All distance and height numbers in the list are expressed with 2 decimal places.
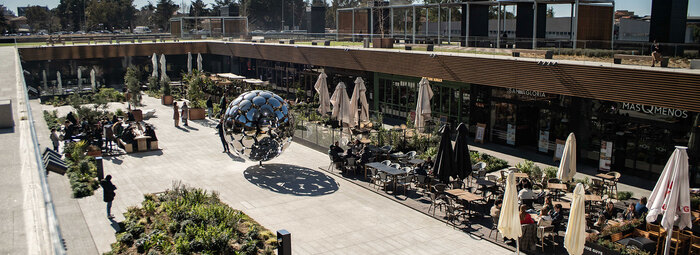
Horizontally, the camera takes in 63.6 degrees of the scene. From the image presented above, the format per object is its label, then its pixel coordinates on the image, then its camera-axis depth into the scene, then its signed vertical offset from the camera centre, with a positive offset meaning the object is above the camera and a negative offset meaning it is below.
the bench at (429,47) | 27.57 -0.11
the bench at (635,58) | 17.47 -0.42
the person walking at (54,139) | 21.40 -3.60
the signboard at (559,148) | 21.34 -3.88
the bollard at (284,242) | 11.30 -3.93
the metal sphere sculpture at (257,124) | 19.08 -2.68
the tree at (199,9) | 111.19 +7.21
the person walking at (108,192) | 15.02 -3.89
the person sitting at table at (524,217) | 13.12 -3.98
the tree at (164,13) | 111.94 +6.18
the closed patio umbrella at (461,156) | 15.88 -3.11
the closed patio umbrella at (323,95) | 26.83 -2.39
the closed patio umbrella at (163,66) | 37.72 -1.49
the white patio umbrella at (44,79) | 42.66 -2.64
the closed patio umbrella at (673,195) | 10.88 -2.91
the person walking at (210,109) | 31.58 -3.60
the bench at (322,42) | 35.88 +0.16
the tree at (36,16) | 121.98 +6.06
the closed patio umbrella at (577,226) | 11.30 -3.61
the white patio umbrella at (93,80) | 41.66 -2.67
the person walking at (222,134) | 20.44 -3.36
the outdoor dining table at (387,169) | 17.36 -3.88
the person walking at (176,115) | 29.38 -3.67
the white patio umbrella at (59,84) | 40.84 -2.89
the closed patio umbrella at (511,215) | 12.04 -3.63
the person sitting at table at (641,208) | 13.66 -3.91
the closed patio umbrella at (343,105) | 23.52 -2.49
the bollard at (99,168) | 18.11 -3.96
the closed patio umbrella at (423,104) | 22.70 -2.37
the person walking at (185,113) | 29.73 -3.60
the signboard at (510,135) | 24.16 -3.83
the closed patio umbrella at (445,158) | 15.85 -3.18
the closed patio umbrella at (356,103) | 23.78 -2.46
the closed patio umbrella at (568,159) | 16.02 -3.23
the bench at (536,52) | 21.44 -0.29
